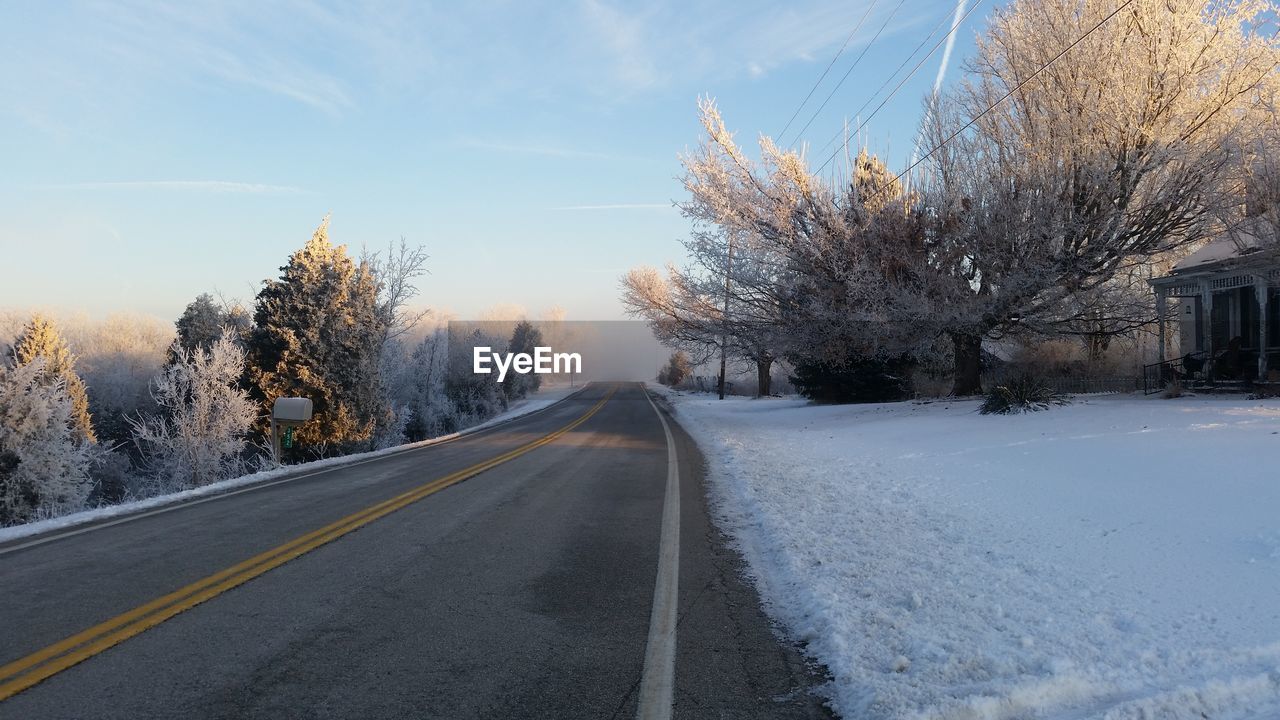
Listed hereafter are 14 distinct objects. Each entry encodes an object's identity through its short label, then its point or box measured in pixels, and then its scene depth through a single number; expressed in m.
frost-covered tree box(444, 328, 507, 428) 56.63
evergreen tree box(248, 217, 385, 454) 28.03
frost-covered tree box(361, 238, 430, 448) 32.16
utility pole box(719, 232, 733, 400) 22.72
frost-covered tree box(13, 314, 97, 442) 29.70
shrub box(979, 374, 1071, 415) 15.27
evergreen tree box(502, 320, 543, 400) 82.26
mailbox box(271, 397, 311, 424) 16.23
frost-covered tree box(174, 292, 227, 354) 45.09
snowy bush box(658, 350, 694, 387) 81.81
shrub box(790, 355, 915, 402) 27.25
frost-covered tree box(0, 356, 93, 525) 23.19
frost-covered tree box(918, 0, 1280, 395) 15.96
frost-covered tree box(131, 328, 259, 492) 27.23
